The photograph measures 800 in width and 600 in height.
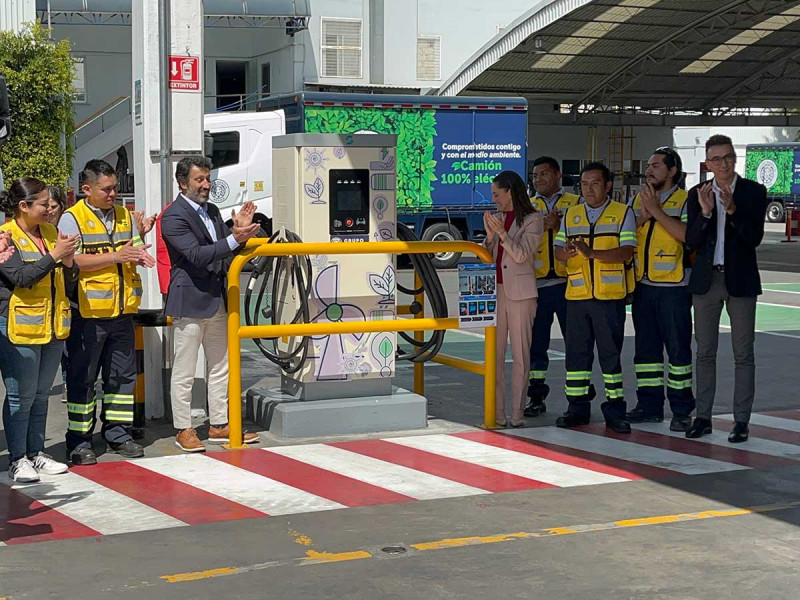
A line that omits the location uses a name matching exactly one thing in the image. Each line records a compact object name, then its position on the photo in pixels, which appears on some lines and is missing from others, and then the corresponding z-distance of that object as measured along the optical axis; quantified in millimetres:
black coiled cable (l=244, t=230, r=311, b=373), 8742
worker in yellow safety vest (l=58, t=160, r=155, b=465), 7938
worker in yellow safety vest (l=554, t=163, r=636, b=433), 9016
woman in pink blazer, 9195
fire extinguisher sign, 9180
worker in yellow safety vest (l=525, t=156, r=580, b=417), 9766
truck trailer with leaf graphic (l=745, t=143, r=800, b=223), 46500
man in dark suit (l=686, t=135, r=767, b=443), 8594
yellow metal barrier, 8320
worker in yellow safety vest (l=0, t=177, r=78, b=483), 7352
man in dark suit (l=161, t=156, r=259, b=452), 8211
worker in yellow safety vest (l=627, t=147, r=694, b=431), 9023
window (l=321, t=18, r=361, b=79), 36844
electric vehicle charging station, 8812
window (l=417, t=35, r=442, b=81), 38156
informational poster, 9133
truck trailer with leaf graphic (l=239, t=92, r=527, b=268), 24297
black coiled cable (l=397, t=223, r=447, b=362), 9078
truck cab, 23312
